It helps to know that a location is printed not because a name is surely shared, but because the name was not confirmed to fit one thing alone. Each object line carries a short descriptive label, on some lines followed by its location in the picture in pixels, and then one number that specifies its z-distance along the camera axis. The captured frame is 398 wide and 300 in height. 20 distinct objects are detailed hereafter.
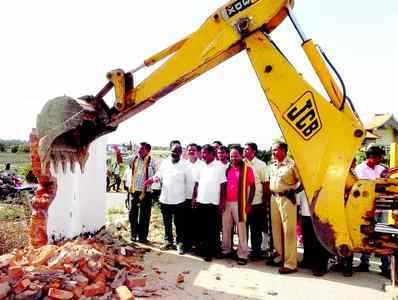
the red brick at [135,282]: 5.41
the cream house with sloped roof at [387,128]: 26.59
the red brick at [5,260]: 5.00
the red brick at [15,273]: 4.80
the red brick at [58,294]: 4.65
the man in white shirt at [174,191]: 7.77
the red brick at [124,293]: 4.73
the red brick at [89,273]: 5.20
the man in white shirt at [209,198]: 7.30
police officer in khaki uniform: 6.56
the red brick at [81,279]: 4.96
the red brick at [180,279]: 5.90
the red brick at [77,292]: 4.80
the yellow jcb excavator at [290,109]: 3.84
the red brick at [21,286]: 4.67
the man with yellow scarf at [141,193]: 8.30
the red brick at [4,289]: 4.58
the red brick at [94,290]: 4.86
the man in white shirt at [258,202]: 7.39
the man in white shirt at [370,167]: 6.85
